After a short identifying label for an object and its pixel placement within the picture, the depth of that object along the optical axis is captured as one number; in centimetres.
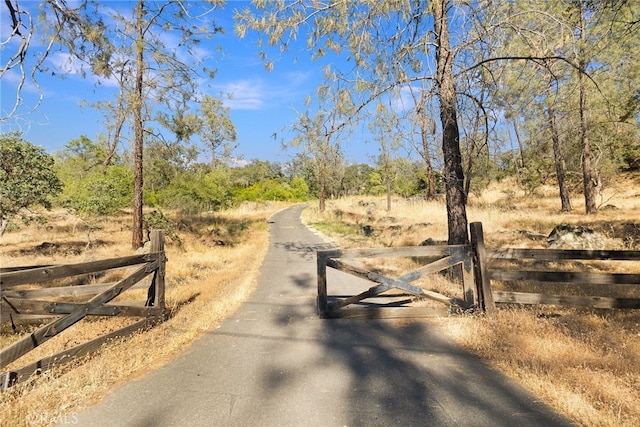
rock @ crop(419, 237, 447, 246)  1108
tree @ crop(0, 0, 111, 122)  351
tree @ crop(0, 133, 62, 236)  1285
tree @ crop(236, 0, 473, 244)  602
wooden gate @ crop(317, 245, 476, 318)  554
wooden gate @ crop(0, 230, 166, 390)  346
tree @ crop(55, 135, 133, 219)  1435
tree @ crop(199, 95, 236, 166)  4200
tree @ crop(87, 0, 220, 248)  1111
